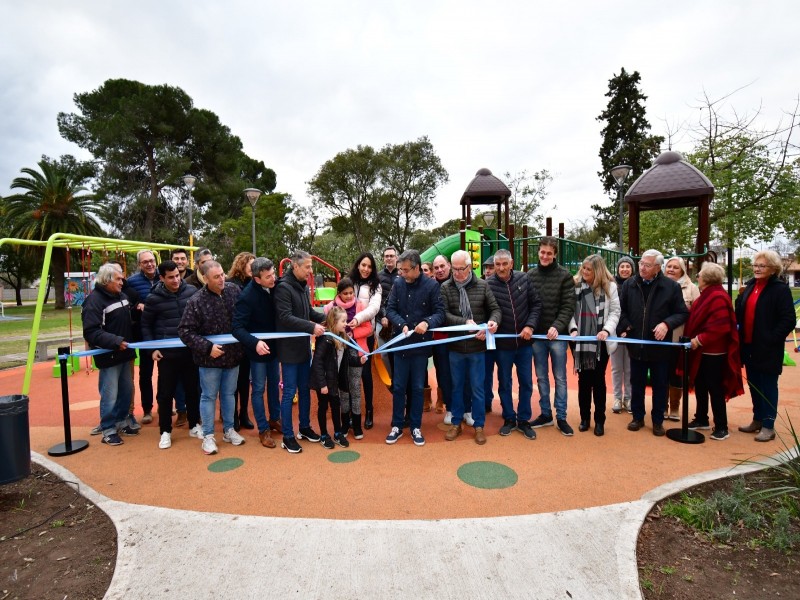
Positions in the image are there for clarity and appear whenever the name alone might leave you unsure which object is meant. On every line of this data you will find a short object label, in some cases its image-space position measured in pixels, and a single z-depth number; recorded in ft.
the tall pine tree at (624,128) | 108.68
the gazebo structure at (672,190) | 28.02
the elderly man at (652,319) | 15.69
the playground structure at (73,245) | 16.07
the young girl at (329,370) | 15.58
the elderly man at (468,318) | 15.79
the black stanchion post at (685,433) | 15.02
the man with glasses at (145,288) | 18.77
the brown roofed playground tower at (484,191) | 47.62
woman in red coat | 15.21
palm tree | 103.76
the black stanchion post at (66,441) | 15.12
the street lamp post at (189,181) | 54.82
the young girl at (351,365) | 16.43
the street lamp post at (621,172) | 48.67
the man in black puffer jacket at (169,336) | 16.24
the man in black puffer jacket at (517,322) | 16.11
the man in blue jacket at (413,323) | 15.80
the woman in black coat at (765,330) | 14.90
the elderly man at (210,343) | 14.76
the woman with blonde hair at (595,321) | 15.94
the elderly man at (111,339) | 15.87
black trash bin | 11.98
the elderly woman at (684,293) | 18.13
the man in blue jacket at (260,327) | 14.83
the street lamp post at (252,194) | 47.37
